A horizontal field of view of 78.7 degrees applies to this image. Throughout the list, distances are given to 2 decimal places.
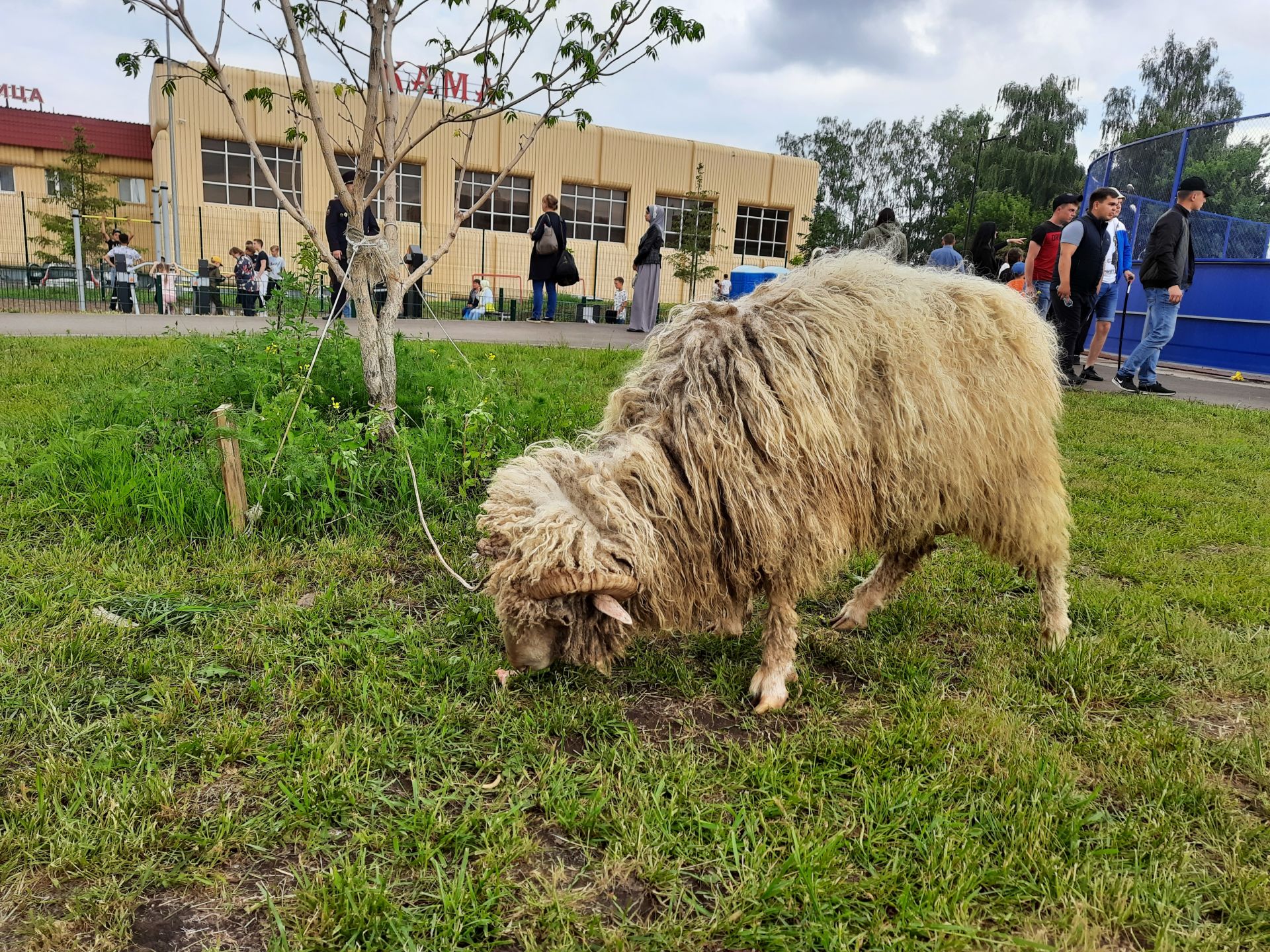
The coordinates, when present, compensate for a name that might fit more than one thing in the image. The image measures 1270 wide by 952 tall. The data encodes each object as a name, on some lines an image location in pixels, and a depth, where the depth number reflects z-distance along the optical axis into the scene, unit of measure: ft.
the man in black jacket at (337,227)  29.99
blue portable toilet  58.18
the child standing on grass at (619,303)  67.21
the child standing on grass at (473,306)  61.57
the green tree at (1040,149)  153.07
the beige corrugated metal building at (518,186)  90.89
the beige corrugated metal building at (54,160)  110.22
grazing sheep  8.55
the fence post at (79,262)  50.06
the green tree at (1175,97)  138.72
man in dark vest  29.43
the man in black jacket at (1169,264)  30.09
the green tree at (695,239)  79.87
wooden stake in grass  12.33
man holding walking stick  31.99
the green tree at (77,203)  92.89
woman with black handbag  43.62
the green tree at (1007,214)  142.20
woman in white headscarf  44.21
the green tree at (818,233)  106.11
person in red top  32.37
